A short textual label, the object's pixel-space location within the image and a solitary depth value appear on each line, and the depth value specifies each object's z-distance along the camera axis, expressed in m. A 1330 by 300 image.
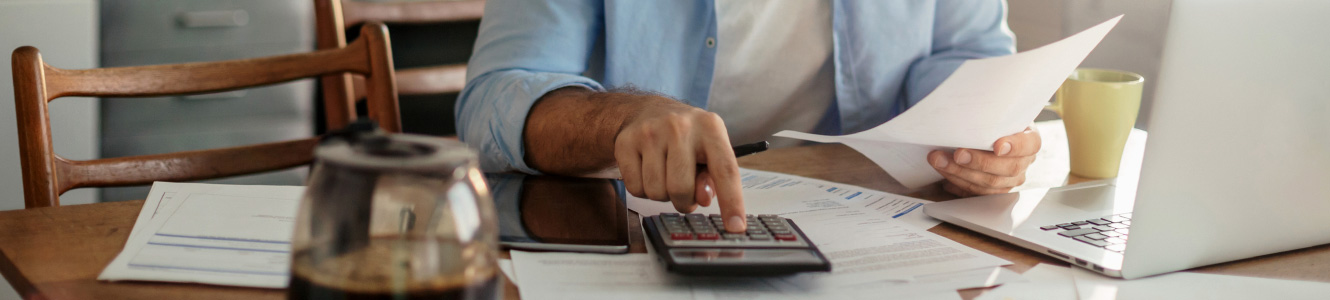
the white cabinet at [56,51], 1.56
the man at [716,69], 0.76
